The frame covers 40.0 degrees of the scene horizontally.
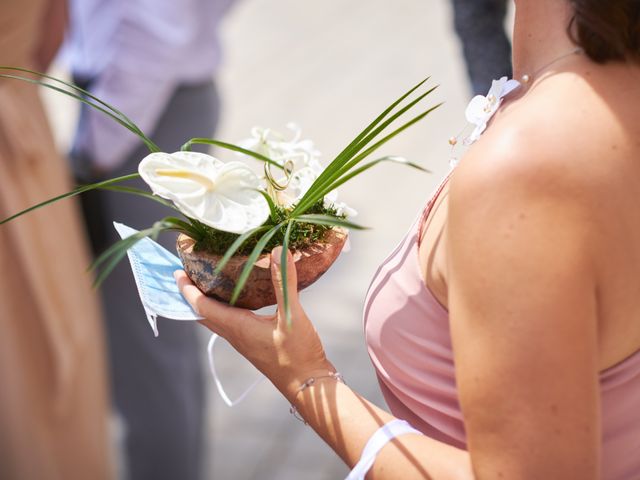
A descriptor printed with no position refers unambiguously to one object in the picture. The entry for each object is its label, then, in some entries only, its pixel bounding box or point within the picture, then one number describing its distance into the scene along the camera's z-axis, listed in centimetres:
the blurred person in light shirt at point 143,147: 267
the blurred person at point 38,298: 227
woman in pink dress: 90
